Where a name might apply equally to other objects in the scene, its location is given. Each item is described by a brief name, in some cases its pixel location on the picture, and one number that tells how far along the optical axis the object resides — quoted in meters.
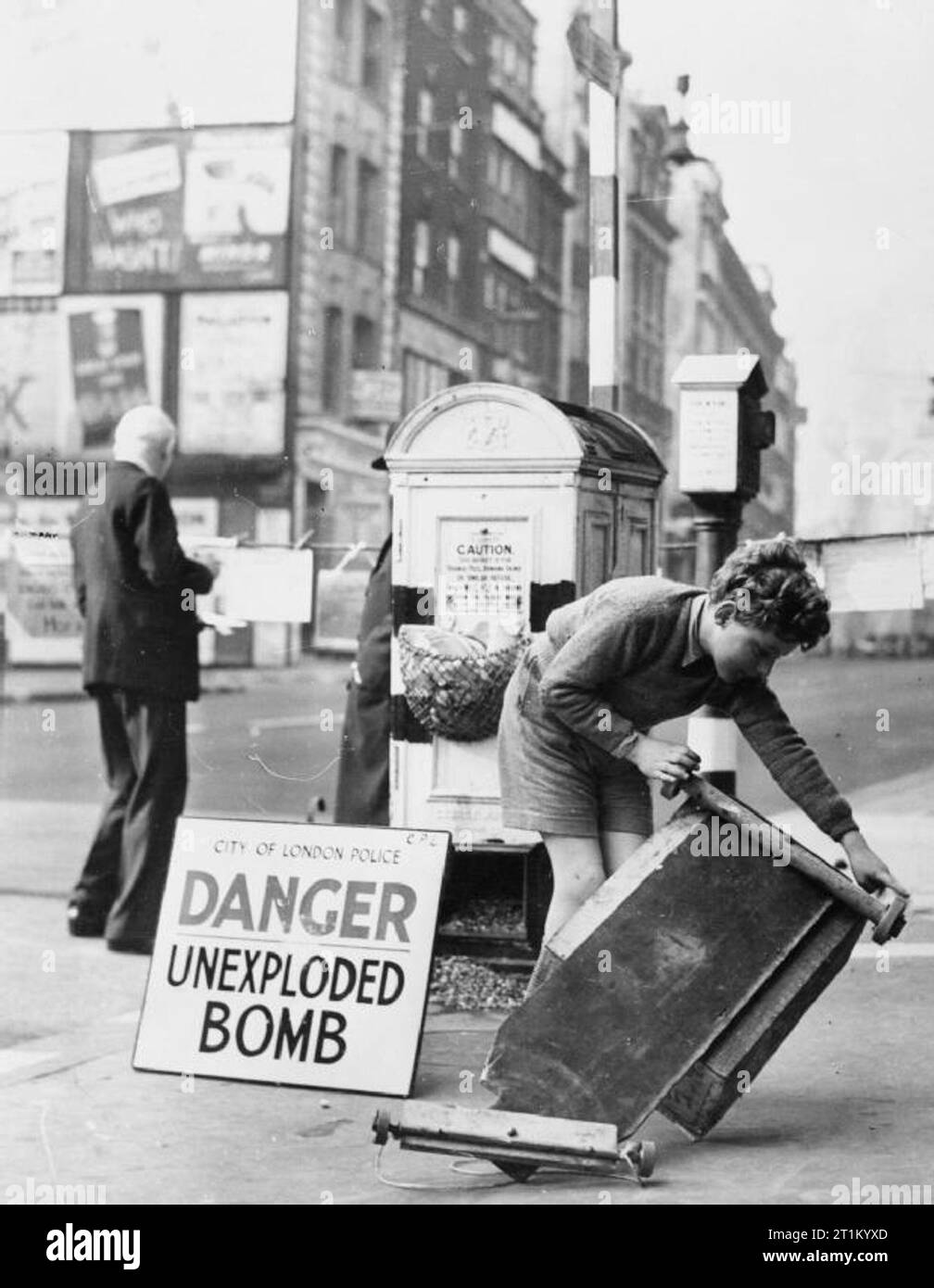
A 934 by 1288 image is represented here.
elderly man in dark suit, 7.17
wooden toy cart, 4.54
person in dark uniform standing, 6.75
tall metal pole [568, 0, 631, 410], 7.18
